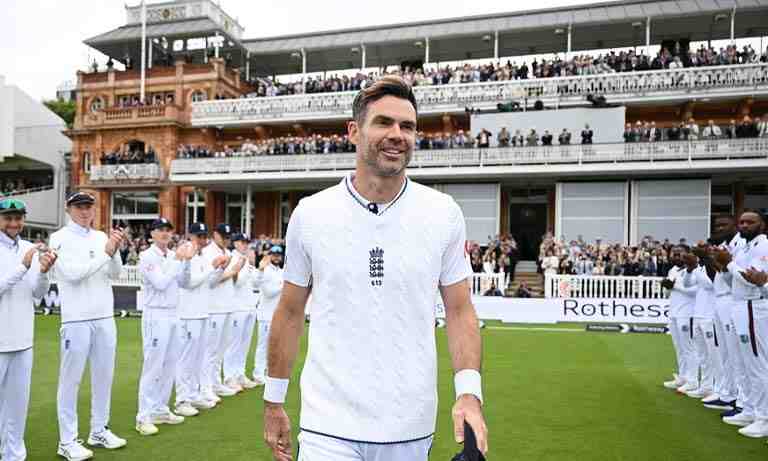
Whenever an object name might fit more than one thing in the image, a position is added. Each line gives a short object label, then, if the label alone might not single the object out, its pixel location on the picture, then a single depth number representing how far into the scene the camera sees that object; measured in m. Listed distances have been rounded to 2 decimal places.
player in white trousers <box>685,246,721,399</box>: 9.56
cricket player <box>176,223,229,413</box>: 8.59
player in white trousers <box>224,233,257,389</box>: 10.23
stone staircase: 23.16
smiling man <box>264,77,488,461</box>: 2.60
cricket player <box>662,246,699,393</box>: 10.06
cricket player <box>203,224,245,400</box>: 9.41
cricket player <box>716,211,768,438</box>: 7.71
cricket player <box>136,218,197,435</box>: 7.71
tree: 54.53
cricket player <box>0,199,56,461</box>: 5.95
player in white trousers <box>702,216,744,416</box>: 8.41
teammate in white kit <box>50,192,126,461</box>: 6.50
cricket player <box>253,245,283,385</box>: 10.69
